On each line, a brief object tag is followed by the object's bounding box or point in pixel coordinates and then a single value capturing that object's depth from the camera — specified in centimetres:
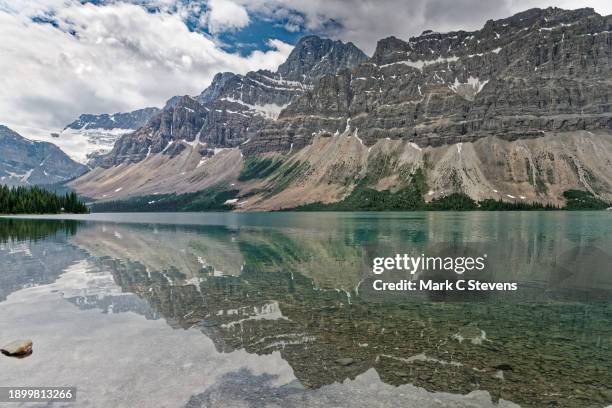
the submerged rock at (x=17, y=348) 2180
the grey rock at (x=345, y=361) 2122
